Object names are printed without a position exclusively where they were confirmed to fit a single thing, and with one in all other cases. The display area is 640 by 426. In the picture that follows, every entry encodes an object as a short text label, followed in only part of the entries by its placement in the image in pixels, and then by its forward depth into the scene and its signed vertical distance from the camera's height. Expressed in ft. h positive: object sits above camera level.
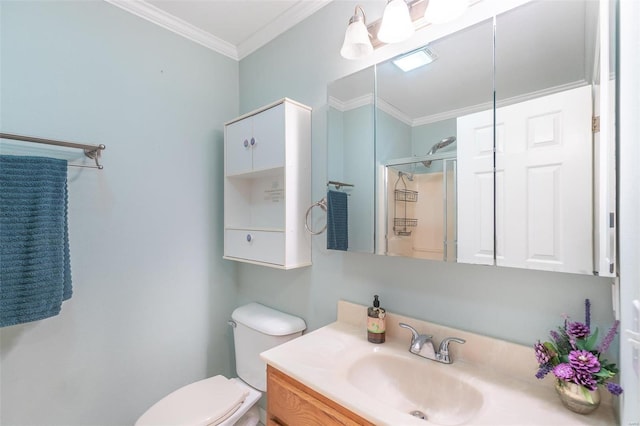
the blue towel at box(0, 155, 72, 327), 3.53 -0.35
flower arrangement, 2.26 -1.21
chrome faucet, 3.25 -1.58
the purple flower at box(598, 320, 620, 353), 2.25 -1.00
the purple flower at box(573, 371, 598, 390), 2.26 -1.33
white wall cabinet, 4.58 +0.60
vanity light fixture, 3.15 +2.28
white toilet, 4.06 -2.86
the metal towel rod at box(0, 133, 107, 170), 3.66 +0.95
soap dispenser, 3.69 -1.46
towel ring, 4.56 +0.05
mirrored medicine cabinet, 2.45 +0.69
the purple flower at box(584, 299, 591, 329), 2.49 -0.89
